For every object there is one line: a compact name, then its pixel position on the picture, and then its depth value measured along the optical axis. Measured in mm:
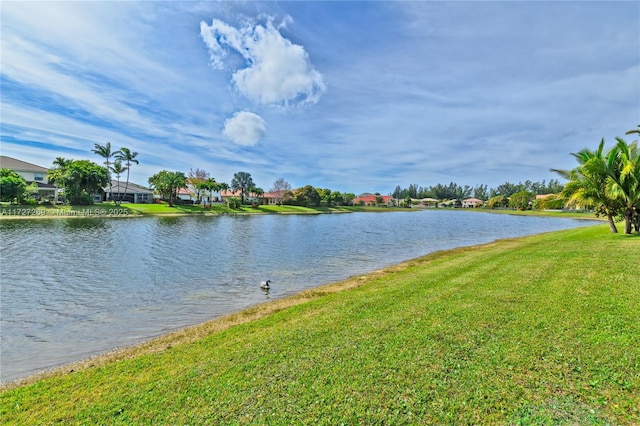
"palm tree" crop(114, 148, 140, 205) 60106
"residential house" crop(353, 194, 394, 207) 138875
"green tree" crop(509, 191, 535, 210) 108375
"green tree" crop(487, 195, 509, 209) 129125
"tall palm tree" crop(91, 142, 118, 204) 57269
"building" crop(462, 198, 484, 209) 150625
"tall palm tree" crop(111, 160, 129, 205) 61750
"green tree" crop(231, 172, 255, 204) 88500
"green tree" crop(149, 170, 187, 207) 63188
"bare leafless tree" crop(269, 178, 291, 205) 104812
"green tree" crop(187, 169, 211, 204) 70288
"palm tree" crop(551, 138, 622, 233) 15451
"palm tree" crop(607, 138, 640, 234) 14406
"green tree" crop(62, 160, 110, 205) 49062
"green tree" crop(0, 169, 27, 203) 42562
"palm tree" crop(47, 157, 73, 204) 49500
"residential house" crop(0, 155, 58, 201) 57656
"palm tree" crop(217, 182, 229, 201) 74488
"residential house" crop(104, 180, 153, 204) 67375
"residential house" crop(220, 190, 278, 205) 95875
